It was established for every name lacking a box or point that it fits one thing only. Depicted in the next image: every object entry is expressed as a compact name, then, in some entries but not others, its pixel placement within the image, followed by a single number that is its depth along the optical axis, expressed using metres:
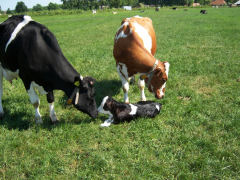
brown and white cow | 4.73
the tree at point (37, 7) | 157.73
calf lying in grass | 4.50
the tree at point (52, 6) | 147.75
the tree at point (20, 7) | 130.98
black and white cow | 4.08
